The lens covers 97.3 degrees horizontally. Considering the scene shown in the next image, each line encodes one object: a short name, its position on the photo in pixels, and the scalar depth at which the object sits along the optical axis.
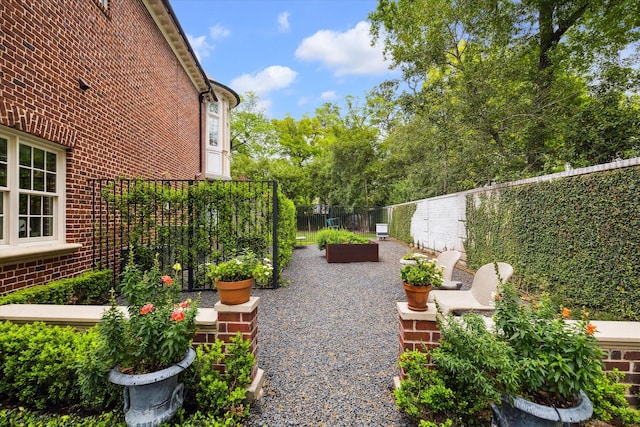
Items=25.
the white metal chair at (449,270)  4.76
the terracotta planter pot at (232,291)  2.26
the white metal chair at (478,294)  3.45
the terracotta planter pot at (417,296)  2.21
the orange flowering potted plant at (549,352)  1.54
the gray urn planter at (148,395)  1.66
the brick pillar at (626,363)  1.98
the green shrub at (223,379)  2.00
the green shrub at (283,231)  6.89
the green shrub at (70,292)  3.21
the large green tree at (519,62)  6.85
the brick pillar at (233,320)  2.27
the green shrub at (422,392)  1.91
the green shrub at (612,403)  1.77
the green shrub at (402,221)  13.19
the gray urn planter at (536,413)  1.47
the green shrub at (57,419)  1.84
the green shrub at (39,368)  2.01
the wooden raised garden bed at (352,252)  9.20
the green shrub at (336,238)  9.41
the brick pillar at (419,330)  2.20
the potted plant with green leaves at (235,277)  2.27
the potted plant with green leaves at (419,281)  2.22
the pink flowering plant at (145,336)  1.77
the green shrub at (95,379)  1.78
